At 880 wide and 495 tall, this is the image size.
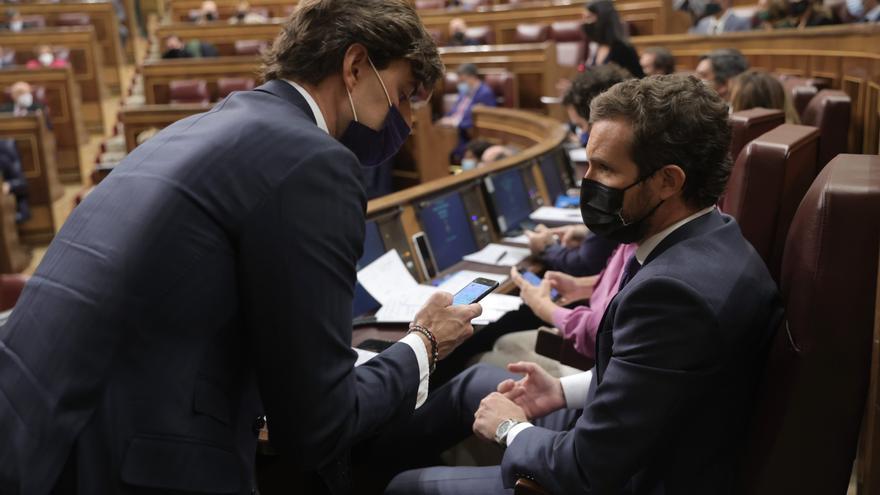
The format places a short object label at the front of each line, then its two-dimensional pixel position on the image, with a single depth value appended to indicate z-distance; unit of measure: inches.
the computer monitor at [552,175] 103.2
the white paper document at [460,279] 66.2
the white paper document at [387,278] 62.8
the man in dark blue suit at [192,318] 26.2
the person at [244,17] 279.6
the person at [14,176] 157.4
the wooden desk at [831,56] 93.4
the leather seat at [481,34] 233.5
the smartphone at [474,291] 41.3
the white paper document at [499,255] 76.7
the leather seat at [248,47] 250.1
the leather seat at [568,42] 202.7
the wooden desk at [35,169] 166.1
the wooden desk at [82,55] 244.1
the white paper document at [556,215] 88.9
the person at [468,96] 173.8
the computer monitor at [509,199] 86.1
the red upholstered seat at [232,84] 199.6
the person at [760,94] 75.6
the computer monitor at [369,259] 61.7
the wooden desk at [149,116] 154.9
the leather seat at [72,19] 279.4
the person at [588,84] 80.7
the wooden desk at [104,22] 280.7
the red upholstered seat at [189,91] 198.1
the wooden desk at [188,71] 204.1
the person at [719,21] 192.2
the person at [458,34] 220.2
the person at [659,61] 126.1
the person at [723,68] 104.1
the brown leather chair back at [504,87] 184.1
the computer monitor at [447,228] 74.7
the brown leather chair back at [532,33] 221.8
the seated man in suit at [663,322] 32.3
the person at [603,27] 134.1
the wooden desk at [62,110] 205.2
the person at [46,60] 221.6
